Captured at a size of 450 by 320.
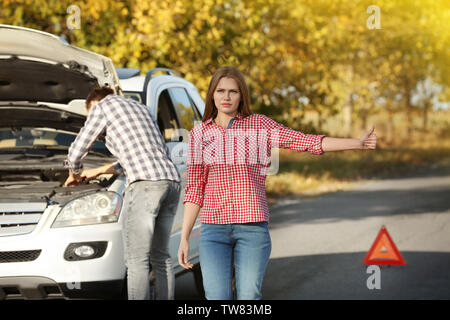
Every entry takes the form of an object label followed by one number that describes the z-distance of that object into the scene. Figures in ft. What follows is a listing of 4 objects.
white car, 38.93
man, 37.68
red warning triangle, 59.93
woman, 27.04
